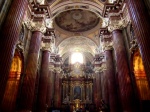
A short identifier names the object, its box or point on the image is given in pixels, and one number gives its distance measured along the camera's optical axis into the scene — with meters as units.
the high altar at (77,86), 19.36
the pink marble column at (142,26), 4.86
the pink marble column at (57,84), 15.90
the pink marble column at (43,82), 9.44
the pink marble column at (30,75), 7.20
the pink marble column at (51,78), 14.01
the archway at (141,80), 8.46
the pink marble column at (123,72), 7.15
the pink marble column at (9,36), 4.55
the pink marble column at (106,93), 12.73
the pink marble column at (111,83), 9.34
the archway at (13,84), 7.91
